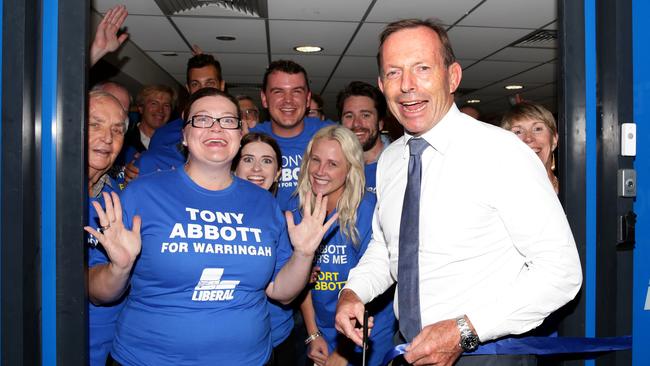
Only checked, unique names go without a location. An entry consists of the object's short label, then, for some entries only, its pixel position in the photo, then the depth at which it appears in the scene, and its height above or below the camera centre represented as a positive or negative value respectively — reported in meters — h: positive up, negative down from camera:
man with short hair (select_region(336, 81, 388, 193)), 3.40 +0.41
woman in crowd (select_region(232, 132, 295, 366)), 2.67 +0.09
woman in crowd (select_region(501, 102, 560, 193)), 2.43 +0.23
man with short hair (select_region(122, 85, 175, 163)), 4.20 +0.54
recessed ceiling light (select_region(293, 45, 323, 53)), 5.87 +1.45
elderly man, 1.87 +0.04
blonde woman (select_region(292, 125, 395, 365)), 2.46 -0.26
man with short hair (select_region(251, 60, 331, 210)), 3.12 +0.41
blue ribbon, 1.44 -0.46
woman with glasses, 1.68 -0.25
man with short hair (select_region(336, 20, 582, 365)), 1.34 -0.13
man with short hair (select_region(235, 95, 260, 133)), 3.32 +0.47
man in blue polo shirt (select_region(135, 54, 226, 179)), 2.92 +0.25
